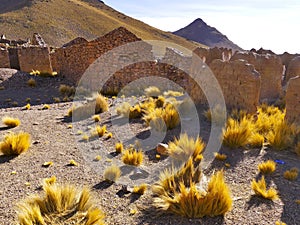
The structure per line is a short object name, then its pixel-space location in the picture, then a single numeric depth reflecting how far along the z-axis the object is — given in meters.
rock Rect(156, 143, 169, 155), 6.65
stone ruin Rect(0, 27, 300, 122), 8.31
